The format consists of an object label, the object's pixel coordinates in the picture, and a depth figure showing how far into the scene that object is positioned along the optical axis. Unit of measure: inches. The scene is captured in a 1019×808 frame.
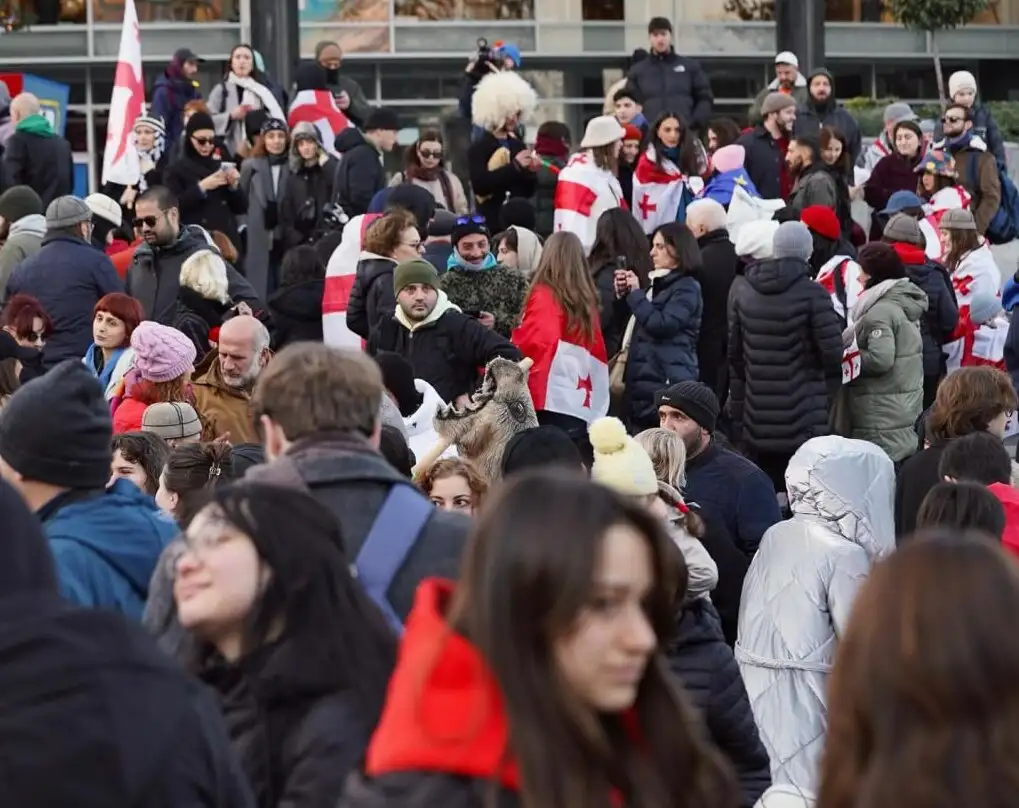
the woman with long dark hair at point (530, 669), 109.5
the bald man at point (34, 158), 618.5
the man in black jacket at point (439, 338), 377.4
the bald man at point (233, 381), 343.6
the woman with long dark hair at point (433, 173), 566.6
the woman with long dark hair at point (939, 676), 109.6
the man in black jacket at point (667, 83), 727.1
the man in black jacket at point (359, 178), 572.4
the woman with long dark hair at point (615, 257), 472.7
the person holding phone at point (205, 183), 570.6
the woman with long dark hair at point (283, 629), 141.9
